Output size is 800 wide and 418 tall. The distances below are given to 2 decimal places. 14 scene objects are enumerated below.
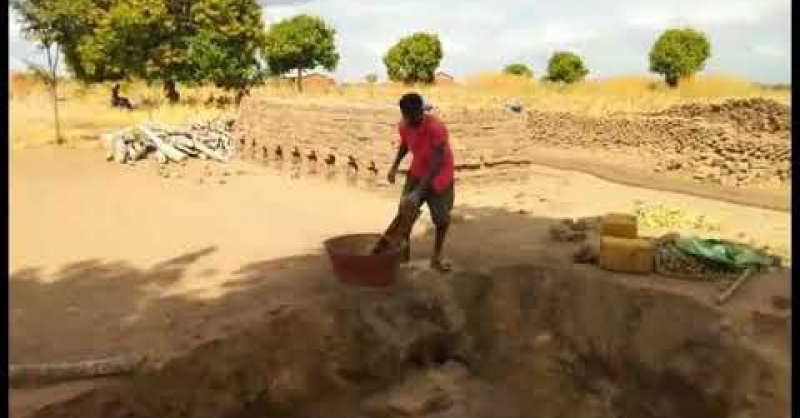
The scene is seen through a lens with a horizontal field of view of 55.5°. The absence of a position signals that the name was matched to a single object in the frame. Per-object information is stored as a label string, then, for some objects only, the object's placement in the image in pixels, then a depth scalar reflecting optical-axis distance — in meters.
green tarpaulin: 6.72
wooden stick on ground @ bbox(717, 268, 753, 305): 5.96
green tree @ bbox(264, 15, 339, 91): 34.00
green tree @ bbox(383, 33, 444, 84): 37.19
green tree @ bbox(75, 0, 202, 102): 24.20
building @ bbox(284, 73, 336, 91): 44.62
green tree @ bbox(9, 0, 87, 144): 18.27
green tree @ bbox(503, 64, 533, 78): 48.22
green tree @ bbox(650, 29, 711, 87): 32.31
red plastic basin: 6.04
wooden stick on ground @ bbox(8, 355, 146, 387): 4.50
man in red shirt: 6.01
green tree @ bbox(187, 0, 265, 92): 24.42
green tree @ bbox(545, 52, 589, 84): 40.50
